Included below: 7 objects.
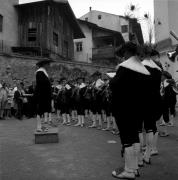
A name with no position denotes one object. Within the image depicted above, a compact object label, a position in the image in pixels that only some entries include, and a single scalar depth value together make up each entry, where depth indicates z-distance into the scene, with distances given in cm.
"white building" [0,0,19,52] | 3002
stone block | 866
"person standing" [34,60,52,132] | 948
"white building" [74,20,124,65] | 4291
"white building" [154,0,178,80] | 2219
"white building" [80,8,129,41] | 5334
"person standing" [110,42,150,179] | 521
